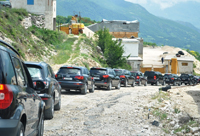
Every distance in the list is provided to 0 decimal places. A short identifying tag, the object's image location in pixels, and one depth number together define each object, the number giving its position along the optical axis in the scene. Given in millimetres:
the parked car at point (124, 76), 33188
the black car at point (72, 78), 19844
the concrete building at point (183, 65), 91938
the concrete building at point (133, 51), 84394
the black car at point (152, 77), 43331
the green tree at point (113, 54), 63984
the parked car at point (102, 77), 25719
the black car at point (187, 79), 49875
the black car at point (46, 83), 10608
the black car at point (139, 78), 38469
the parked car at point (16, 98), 4441
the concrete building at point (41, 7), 58000
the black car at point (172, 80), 46750
